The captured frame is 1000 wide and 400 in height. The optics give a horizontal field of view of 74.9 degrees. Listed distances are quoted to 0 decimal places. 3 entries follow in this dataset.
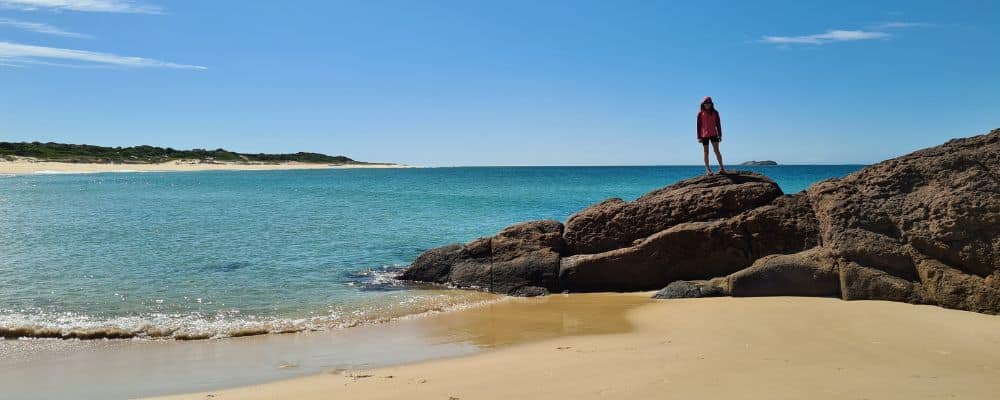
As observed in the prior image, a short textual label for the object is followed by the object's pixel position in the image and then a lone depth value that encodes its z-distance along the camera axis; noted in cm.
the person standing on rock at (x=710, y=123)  1288
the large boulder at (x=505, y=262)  1164
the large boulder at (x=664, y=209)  1120
